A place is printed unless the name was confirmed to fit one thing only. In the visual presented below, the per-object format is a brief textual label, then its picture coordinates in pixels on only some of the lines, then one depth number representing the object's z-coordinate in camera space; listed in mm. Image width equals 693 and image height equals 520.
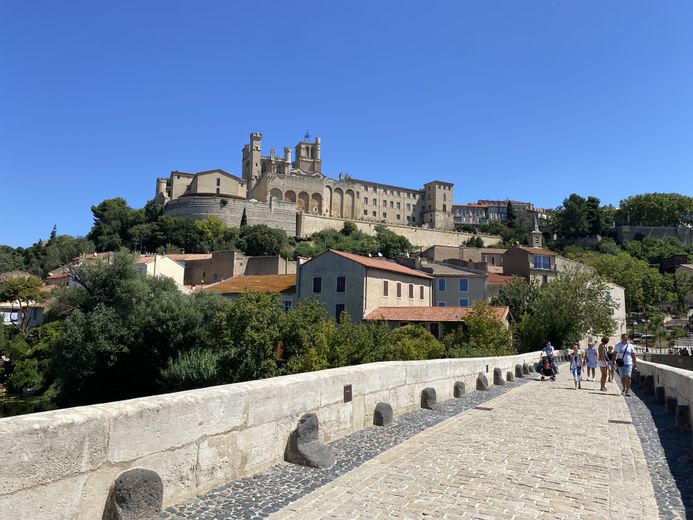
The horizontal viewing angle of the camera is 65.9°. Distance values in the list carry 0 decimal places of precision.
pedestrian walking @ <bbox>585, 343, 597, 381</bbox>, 16891
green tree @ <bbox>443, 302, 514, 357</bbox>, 29734
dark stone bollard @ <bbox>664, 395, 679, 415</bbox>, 10116
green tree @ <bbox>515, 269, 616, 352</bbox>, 34656
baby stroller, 17828
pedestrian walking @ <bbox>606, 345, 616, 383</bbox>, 17211
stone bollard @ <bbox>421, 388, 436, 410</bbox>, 10188
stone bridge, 3934
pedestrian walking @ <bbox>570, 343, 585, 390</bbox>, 15582
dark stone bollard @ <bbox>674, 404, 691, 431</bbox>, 8591
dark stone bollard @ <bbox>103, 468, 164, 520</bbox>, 4078
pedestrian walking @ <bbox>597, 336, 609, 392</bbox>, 15100
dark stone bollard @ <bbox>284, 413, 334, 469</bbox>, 6078
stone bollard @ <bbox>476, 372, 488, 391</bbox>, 13805
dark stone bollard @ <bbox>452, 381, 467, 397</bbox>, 12102
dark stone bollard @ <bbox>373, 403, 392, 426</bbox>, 8312
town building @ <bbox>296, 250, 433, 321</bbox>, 39875
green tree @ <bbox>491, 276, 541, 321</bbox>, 43781
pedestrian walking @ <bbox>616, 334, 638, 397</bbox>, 13281
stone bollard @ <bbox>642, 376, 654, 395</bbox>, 13859
